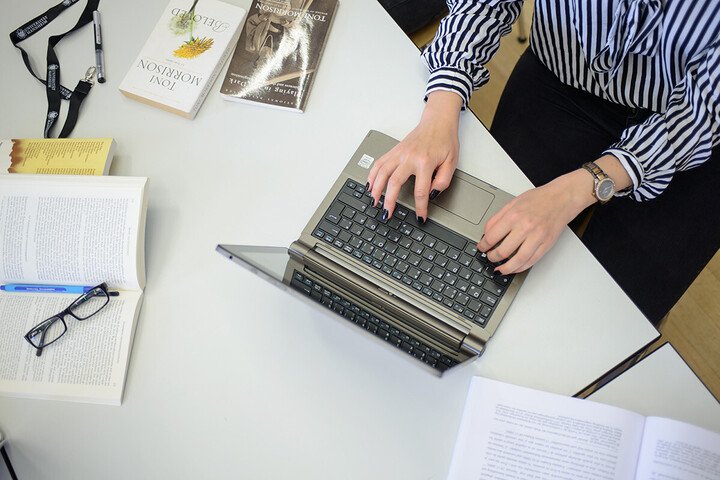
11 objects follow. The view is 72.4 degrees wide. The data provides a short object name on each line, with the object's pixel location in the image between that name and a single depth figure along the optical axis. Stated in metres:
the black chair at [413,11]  1.49
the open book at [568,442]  0.62
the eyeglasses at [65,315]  0.76
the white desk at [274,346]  0.69
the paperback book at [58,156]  0.84
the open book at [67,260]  0.75
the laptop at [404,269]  0.69
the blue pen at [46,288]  0.79
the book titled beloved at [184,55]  0.90
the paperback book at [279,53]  0.89
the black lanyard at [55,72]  0.92
